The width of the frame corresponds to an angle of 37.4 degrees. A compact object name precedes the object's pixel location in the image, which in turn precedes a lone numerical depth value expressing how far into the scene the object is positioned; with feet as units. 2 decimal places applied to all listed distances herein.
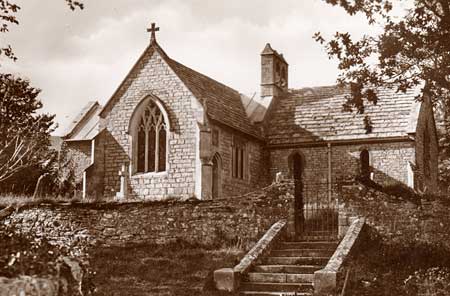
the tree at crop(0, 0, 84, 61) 45.75
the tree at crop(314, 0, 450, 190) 66.39
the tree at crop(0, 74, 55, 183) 116.67
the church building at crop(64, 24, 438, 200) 92.63
